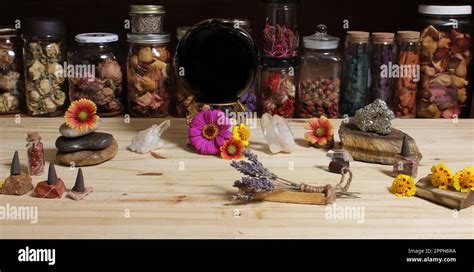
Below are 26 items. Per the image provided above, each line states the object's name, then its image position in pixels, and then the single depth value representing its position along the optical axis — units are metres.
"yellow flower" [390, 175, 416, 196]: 1.13
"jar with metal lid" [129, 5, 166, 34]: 1.58
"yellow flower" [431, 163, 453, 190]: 1.12
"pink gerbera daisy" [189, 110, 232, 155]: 1.36
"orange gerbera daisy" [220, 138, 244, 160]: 1.33
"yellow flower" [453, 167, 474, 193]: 1.09
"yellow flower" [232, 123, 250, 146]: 1.38
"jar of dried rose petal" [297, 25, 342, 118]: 1.61
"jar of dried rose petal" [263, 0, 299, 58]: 1.59
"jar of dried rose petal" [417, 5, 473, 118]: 1.60
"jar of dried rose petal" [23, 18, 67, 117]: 1.57
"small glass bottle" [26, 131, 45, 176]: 1.22
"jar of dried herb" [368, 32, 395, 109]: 1.60
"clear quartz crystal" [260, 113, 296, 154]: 1.36
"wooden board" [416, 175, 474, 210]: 1.08
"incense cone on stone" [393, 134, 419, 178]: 1.22
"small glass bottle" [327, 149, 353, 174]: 1.24
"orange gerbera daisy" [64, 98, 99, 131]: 1.27
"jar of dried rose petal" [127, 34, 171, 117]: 1.58
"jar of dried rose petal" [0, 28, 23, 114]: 1.61
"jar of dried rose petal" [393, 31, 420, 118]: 1.60
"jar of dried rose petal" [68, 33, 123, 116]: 1.59
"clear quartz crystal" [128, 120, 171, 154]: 1.37
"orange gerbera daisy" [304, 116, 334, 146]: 1.39
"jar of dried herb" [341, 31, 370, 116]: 1.61
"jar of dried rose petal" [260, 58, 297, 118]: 1.59
